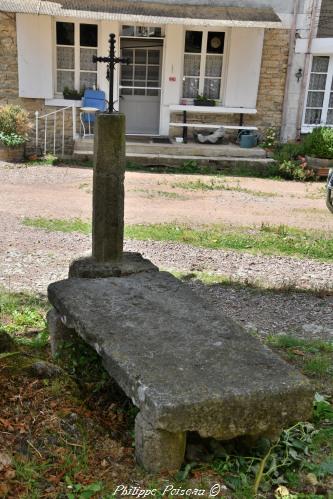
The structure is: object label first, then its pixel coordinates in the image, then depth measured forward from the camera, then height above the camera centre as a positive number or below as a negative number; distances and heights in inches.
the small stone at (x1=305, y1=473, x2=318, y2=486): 105.9 -72.4
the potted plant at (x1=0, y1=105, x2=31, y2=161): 492.7 -58.1
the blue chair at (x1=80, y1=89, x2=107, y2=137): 528.7 -31.1
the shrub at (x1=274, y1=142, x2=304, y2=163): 517.7 -66.2
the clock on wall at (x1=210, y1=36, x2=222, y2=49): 542.3 +30.0
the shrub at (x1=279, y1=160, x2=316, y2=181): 495.2 -78.0
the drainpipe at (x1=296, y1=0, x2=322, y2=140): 526.3 +15.7
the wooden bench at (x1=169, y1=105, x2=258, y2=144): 538.3 -33.8
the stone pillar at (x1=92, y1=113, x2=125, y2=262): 161.2 -33.7
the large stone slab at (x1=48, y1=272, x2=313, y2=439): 103.5 -56.9
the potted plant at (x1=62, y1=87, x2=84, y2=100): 534.6 -24.8
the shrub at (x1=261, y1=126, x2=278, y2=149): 555.5 -58.0
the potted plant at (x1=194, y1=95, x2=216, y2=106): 546.3 -25.2
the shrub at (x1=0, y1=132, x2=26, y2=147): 490.8 -63.3
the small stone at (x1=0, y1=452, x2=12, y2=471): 99.2 -67.6
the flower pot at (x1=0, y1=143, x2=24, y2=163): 497.7 -76.2
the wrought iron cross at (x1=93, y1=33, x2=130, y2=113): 164.6 +2.5
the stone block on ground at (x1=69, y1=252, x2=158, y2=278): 165.6 -57.0
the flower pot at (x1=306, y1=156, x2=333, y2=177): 499.8 -72.8
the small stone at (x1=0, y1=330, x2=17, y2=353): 135.5 -65.3
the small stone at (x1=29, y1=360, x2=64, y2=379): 127.0 -66.4
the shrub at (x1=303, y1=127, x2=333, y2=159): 499.5 -54.1
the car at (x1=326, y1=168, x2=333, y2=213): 281.1 -54.5
